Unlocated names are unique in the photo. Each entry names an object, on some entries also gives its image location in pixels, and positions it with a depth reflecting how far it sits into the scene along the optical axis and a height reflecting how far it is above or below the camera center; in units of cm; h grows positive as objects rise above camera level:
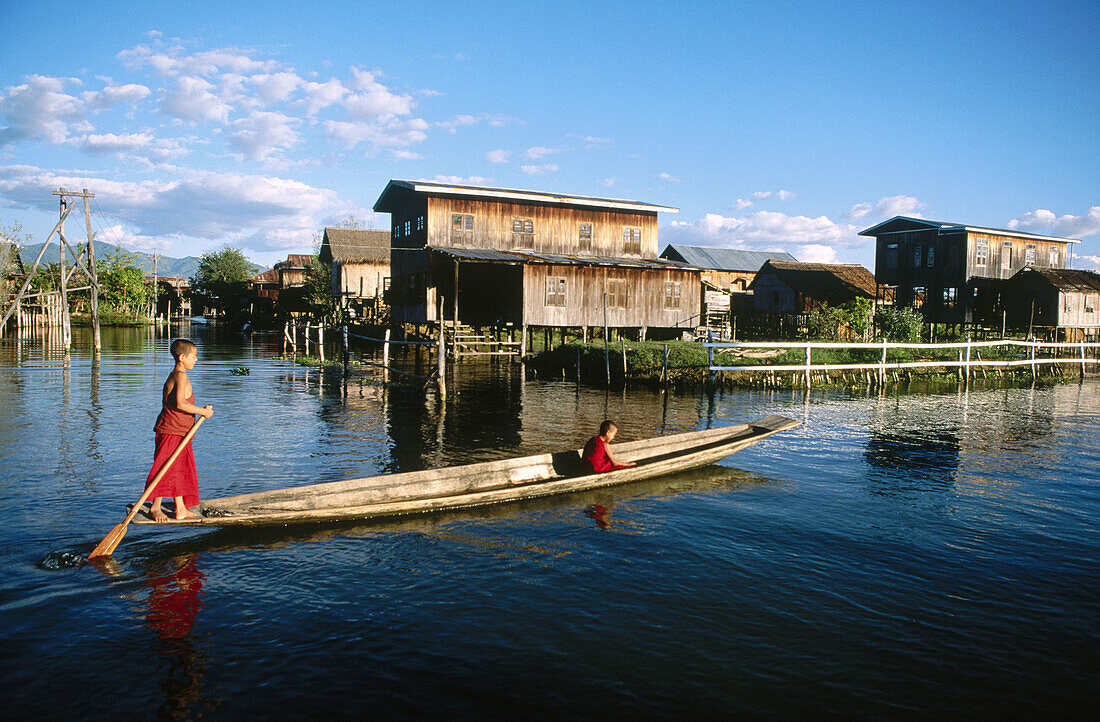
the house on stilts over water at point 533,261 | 3219 +351
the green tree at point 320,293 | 5472 +371
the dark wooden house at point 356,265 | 5116 +534
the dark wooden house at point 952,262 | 4306 +458
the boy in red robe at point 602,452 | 1091 -174
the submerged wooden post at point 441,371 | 2078 -97
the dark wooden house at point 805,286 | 4606 +333
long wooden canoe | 827 -199
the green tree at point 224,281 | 7444 +637
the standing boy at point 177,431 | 764 -98
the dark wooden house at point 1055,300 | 4122 +200
